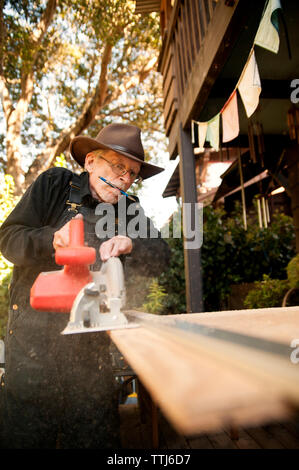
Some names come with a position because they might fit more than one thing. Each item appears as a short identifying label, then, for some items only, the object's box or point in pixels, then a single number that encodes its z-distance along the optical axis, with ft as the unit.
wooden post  11.98
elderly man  5.11
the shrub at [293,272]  13.08
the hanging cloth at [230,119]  9.19
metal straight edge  1.42
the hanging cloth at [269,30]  5.83
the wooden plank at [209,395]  1.31
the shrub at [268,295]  13.94
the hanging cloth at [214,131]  10.84
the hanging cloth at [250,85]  7.07
